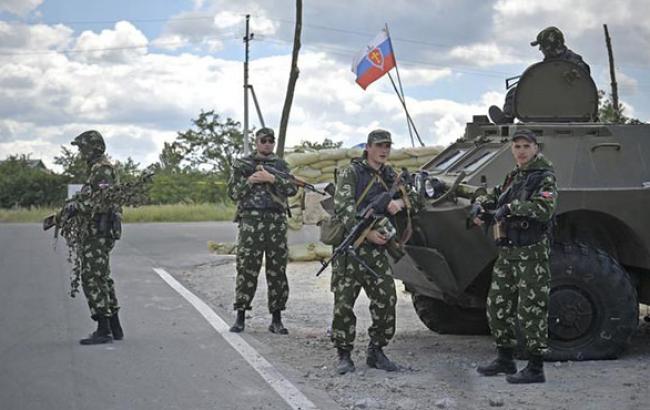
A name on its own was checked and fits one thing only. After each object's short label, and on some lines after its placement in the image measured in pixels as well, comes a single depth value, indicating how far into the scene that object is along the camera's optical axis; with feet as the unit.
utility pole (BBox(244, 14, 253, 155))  107.96
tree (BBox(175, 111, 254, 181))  148.05
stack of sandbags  61.05
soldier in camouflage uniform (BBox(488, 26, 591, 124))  31.07
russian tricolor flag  60.18
